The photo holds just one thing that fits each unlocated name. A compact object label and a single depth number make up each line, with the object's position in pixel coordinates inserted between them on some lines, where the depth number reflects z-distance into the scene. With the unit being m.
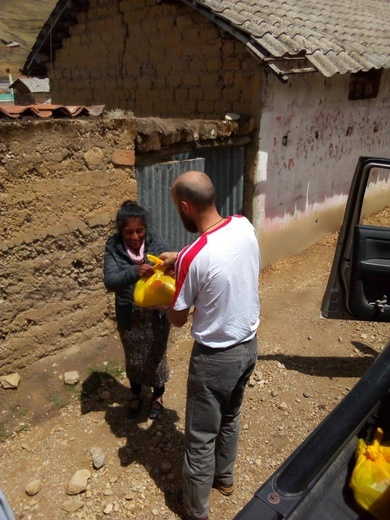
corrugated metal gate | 4.60
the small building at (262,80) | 5.41
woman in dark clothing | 3.01
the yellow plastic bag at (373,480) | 1.55
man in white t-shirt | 2.20
